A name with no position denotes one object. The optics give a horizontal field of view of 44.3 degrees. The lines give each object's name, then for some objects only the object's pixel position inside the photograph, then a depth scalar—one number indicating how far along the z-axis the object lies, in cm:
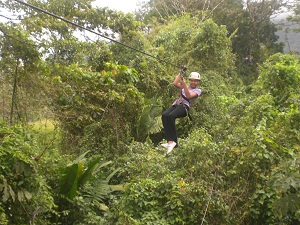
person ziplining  602
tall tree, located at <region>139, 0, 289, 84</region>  1756
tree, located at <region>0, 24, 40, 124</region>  589
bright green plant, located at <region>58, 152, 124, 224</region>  437
